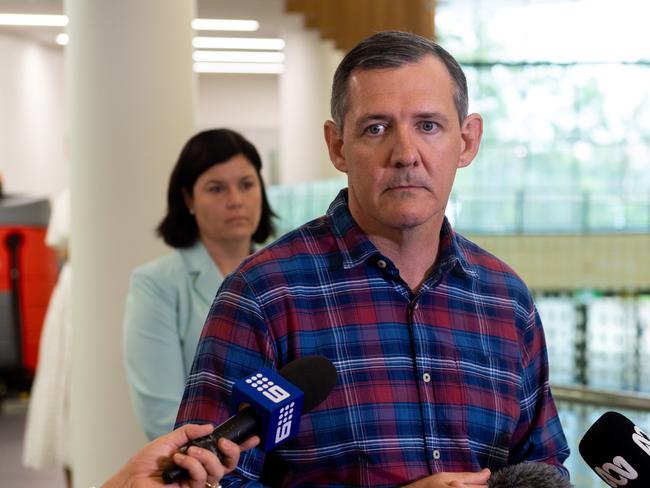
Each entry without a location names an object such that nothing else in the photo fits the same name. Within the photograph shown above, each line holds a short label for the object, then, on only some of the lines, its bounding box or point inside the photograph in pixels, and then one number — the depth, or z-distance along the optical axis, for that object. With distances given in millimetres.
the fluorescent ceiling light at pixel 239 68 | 18125
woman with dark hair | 2744
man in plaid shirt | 1547
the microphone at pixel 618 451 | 1503
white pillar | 3869
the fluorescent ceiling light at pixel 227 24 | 12734
